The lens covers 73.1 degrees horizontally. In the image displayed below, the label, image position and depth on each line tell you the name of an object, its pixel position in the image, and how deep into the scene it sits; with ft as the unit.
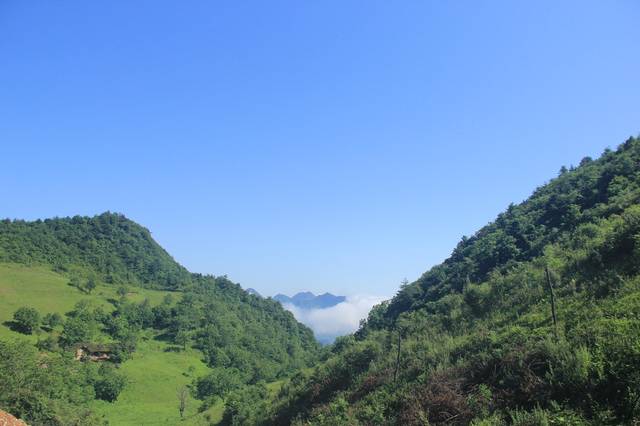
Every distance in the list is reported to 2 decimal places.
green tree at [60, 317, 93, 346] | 315.58
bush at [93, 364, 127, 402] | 271.35
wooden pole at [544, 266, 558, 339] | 64.36
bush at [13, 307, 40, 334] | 305.73
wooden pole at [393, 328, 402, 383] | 83.20
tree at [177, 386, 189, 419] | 260.21
